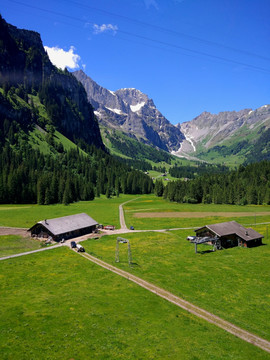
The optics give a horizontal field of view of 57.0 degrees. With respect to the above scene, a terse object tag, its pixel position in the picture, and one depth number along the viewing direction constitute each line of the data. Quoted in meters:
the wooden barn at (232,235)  68.94
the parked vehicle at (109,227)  90.69
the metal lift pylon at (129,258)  51.24
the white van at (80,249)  61.42
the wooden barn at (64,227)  74.81
